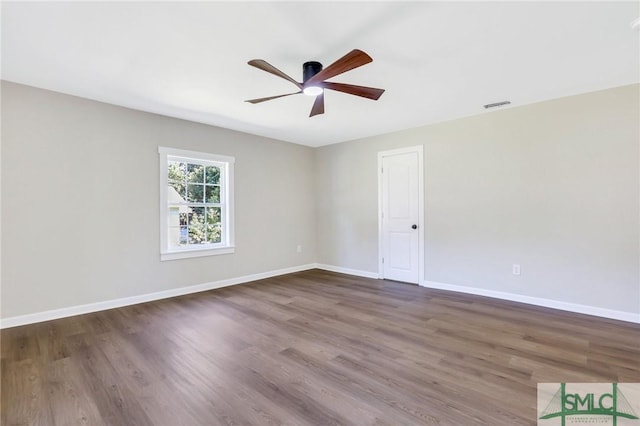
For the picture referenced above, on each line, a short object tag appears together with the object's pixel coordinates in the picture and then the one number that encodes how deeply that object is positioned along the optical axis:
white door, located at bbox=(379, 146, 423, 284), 4.75
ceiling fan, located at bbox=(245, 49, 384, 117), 2.05
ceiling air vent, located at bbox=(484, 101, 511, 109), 3.66
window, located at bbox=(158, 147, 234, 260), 4.16
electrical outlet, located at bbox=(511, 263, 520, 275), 3.82
